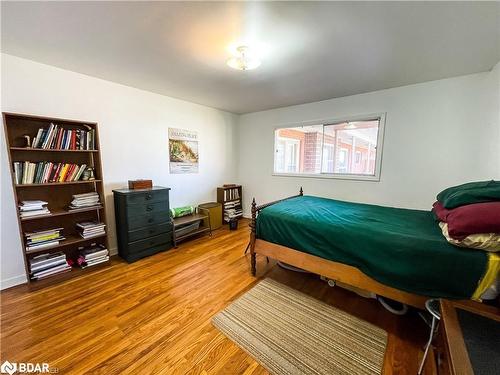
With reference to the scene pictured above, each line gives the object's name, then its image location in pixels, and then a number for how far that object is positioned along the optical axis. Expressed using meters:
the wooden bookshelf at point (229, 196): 4.27
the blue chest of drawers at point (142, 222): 2.65
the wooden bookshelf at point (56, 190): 2.09
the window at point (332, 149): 3.19
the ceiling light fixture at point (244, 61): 1.91
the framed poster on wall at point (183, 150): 3.50
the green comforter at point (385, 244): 1.35
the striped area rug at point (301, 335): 1.36
